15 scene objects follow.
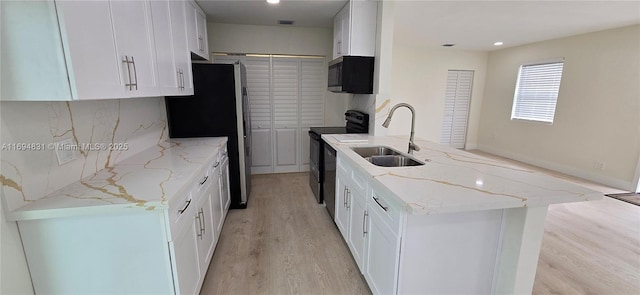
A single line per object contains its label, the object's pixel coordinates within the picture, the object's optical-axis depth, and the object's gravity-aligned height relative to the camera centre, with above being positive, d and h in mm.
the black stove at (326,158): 2768 -675
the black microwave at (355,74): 2996 +261
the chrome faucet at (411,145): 2133 -367
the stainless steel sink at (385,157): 2137 -491
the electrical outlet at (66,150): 1396 -297
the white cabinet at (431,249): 1382 -796
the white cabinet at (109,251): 1226 -730
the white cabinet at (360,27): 2902 +763
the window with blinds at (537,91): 4816 +159
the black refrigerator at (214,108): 2742 -122
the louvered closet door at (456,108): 6281 -214
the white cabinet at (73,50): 1001 +183
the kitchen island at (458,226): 1278 -661
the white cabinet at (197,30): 2761 +734
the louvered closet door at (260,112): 4188 -243
